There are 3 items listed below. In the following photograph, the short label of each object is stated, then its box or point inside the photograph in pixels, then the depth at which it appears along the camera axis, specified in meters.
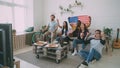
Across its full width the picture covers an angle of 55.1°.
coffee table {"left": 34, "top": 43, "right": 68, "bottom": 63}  2.95
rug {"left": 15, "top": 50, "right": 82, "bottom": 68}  2.85
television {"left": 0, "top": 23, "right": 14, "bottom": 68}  0.96
